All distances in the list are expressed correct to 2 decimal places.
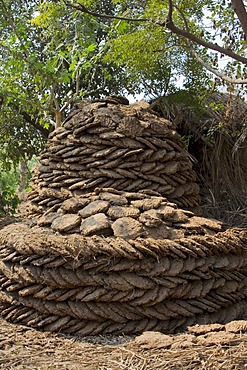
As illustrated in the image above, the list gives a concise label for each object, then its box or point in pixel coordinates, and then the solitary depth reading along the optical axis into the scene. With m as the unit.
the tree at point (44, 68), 5.94
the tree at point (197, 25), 4.61
